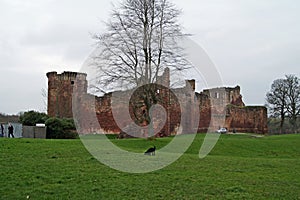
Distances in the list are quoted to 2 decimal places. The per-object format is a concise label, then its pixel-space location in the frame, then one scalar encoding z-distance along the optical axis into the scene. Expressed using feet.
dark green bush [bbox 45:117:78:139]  119.96
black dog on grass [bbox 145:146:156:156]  64.40
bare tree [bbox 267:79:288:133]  203.92
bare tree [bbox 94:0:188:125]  100.94
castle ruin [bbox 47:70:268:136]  158.03
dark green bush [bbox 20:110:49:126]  132.46
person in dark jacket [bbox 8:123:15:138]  109.91
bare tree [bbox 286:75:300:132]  200.96
